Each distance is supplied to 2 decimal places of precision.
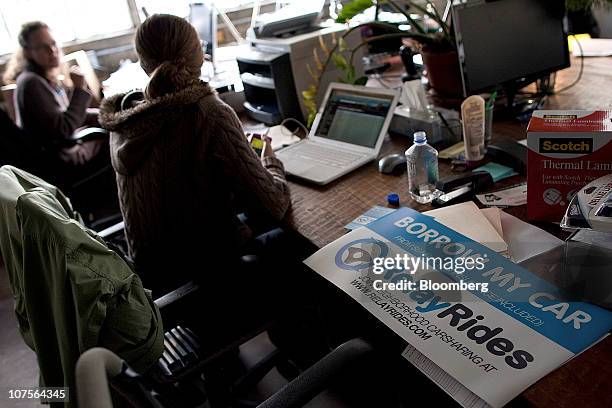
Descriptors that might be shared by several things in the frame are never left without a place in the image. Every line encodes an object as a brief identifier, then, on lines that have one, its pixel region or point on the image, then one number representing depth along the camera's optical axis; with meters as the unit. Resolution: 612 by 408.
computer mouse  1.46
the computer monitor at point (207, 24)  2.78
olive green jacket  0.83
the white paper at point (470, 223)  1.06
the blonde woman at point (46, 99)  2.61
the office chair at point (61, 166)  2.26
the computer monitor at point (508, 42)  1.54
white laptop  1.53
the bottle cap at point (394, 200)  1.29
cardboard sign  0.77
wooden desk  0.72
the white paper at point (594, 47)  2.18
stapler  1.26
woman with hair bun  1.32
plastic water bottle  1.31
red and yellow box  1.00
